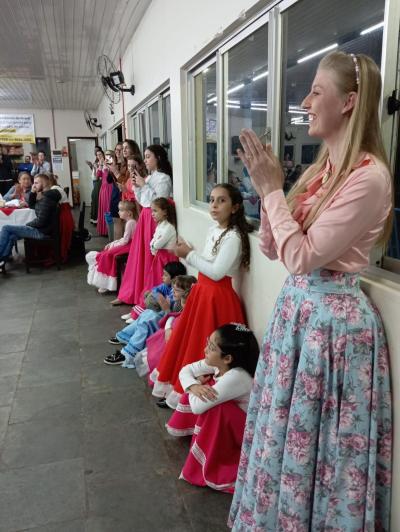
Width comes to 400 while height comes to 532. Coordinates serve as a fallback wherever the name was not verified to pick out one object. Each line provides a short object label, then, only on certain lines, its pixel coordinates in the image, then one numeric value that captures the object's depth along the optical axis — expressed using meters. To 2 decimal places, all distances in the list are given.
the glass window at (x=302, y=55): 1.64
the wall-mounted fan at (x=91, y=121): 9.90
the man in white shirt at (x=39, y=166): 8.48
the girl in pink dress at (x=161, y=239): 3.22
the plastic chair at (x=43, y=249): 5.07
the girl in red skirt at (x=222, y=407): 1.65
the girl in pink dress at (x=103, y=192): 6.40
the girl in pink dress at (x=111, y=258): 4.05
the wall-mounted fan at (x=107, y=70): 5.05
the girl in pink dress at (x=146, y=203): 3.47
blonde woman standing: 0.94
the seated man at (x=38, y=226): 4.91
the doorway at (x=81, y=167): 11.88
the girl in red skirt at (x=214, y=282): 1.97
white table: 5.20
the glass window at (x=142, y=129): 5.14
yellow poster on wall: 10.35
